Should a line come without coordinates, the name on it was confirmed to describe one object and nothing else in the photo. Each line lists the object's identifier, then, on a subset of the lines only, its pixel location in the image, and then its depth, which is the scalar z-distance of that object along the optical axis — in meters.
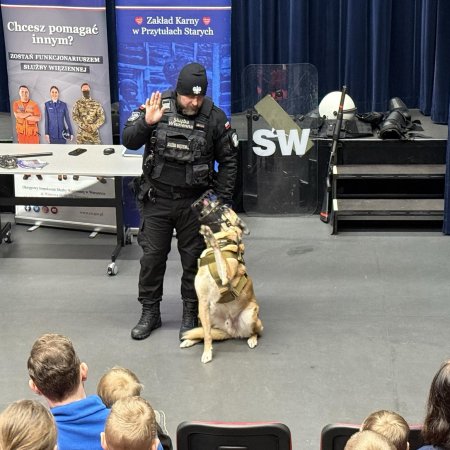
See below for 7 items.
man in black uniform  5.75
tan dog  5.70
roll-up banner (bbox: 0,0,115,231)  7.81
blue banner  7.54
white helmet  8.68
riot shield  8.45
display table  7.15
